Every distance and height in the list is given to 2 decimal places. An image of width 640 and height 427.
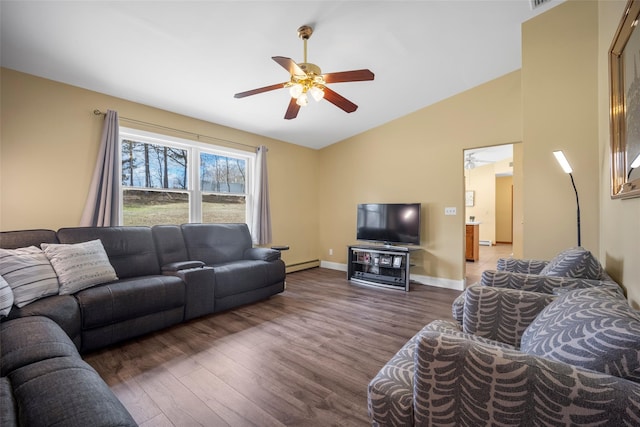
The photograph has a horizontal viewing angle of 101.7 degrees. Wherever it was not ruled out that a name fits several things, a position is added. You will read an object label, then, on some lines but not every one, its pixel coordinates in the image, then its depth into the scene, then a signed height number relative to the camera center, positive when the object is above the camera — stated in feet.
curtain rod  9.64 +3.86
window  10.86 +1.66
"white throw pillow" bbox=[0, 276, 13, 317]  5.11 -1.65
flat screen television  13.55 -0.40
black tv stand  13.24 -2.70
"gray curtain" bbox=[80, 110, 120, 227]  9.29 +1.14
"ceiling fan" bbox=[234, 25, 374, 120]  6.82 +3.72
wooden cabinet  19.52 -2.05
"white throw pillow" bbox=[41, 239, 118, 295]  6.74 -1.35
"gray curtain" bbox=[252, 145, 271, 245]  14.35 +0.59
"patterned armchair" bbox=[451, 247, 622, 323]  5.19 -1.31
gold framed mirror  4.14 +2.00
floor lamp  7.12 +1.50
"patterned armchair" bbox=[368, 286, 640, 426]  2.17 -1.51
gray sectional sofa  3.14 -2.10
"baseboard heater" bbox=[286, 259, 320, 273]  16.26 -3.26
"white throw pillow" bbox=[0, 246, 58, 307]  5.89 -1.39
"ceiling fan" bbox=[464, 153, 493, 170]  22.02 +4.91
